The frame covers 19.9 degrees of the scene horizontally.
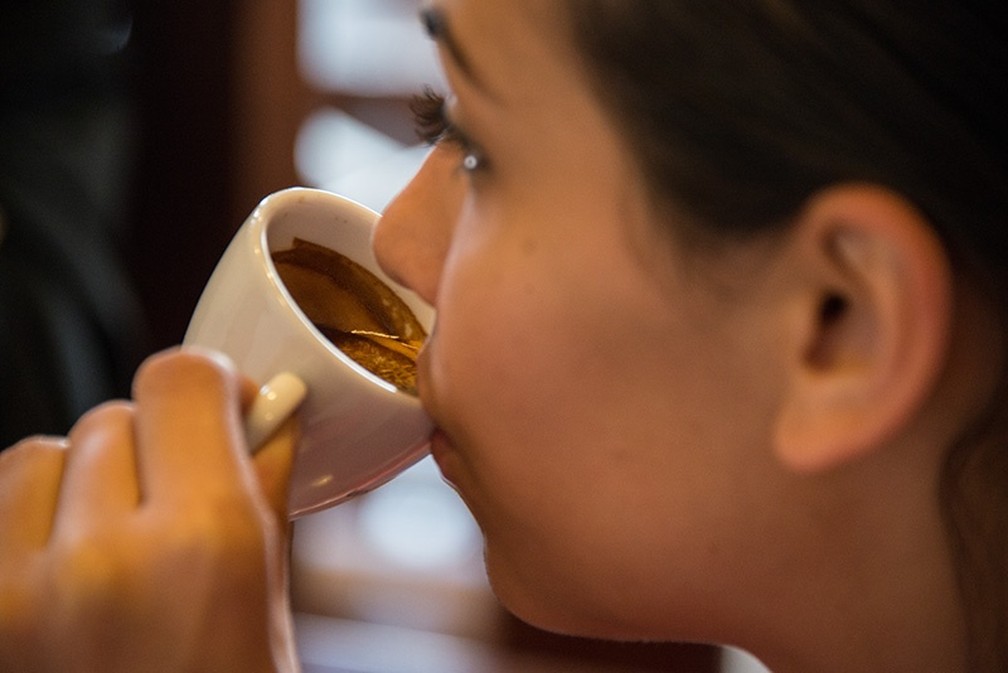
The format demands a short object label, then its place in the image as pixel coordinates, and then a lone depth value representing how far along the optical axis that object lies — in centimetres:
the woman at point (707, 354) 63
